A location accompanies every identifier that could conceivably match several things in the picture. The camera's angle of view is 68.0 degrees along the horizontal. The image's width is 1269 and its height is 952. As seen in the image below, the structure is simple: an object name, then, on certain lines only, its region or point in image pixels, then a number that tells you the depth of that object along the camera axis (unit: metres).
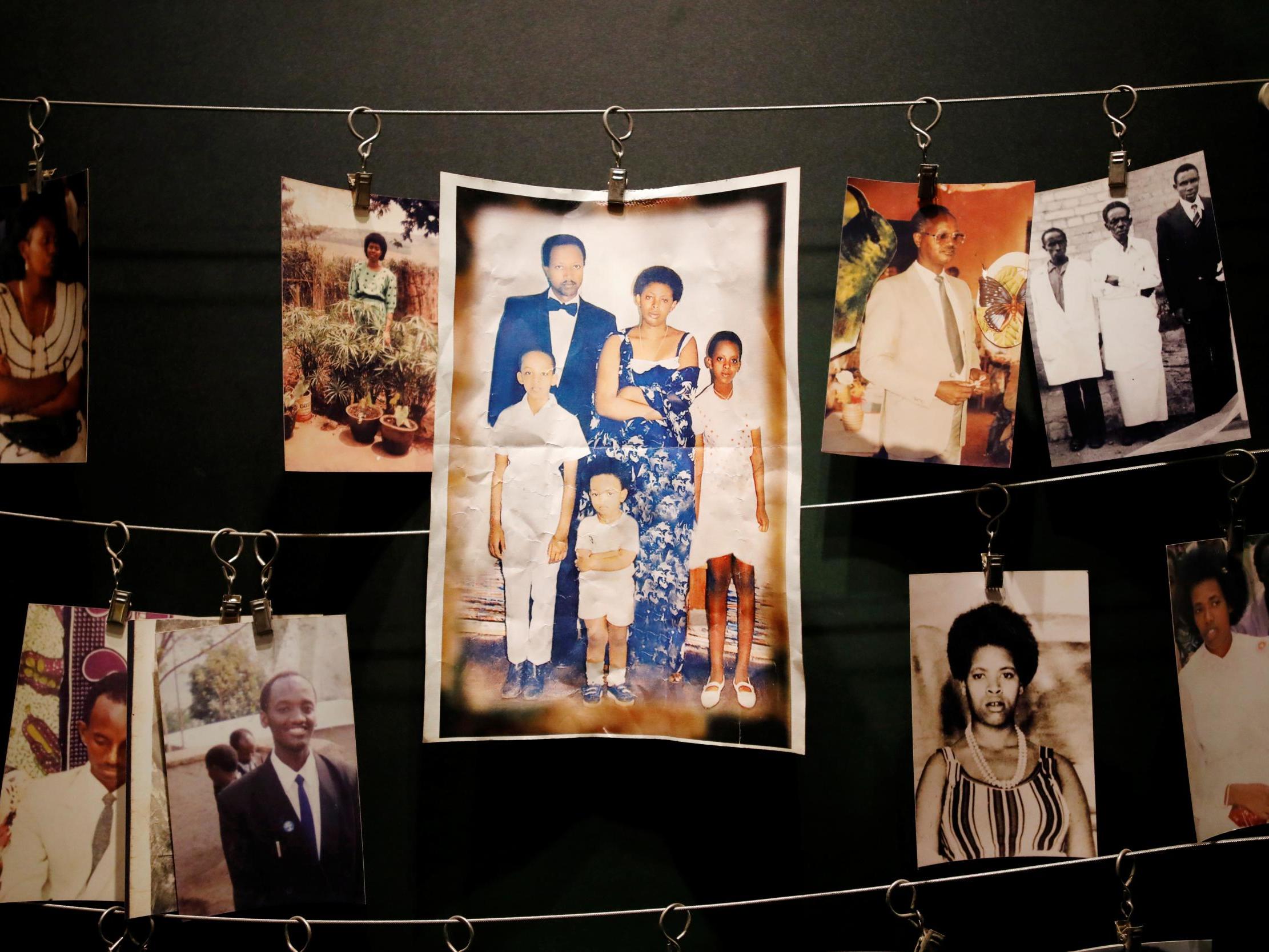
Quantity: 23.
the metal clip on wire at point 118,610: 0.83
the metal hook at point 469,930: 0.84
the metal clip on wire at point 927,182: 0.83
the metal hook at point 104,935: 0.83
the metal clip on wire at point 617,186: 0.85
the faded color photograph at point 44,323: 0.82
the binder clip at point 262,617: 0.81
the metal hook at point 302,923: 0.85
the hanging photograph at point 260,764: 0.81
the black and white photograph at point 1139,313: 0.82
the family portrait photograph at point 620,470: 0.84
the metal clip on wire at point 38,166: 0.82
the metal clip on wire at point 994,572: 0.84
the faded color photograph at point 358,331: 0.82
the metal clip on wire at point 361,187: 0.82
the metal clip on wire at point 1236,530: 0.82
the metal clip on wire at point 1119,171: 0.82
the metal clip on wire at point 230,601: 0.82
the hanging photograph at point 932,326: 0.83
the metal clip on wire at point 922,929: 0.84
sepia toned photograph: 0.85
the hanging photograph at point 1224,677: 0.82
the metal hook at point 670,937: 0.82
